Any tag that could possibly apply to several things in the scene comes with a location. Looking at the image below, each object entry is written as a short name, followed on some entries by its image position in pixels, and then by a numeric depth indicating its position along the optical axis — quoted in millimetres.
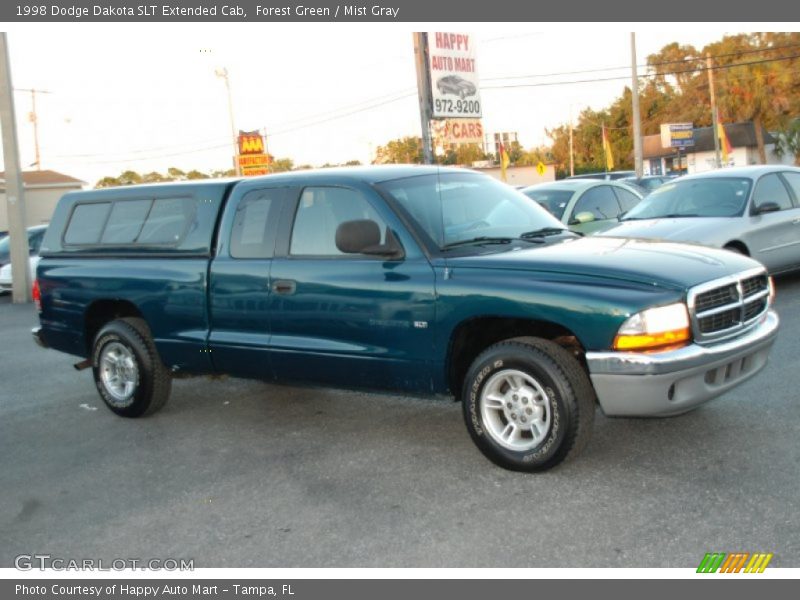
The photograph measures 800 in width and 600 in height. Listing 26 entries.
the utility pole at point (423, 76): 18984
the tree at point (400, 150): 45994
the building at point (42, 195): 49031
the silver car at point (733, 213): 9766
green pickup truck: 4629
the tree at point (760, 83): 57562
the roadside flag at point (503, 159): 25772
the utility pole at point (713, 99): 44594
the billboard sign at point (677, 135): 49656
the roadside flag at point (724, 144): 42269
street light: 37859
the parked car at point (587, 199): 12055
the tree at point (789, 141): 52812
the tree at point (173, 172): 52725
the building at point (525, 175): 59181
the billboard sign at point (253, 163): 31375
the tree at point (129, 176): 53612
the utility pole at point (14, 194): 17000
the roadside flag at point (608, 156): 49294
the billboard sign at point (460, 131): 20469
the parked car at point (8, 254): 18442
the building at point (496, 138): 101525
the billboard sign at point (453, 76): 19531
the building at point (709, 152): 62625
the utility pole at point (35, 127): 63378
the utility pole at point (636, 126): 30984
